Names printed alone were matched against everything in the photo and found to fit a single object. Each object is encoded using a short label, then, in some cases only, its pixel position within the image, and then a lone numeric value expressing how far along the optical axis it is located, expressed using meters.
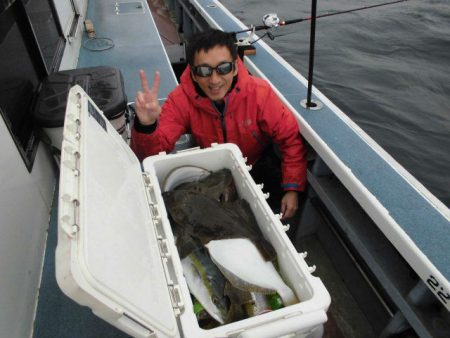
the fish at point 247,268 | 1.14
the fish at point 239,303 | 1.14
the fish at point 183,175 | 1.61
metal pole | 1.82
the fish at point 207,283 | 1.13
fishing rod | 3.01
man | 1.76
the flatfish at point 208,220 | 1.31
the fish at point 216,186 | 1.55
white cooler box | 0.72
